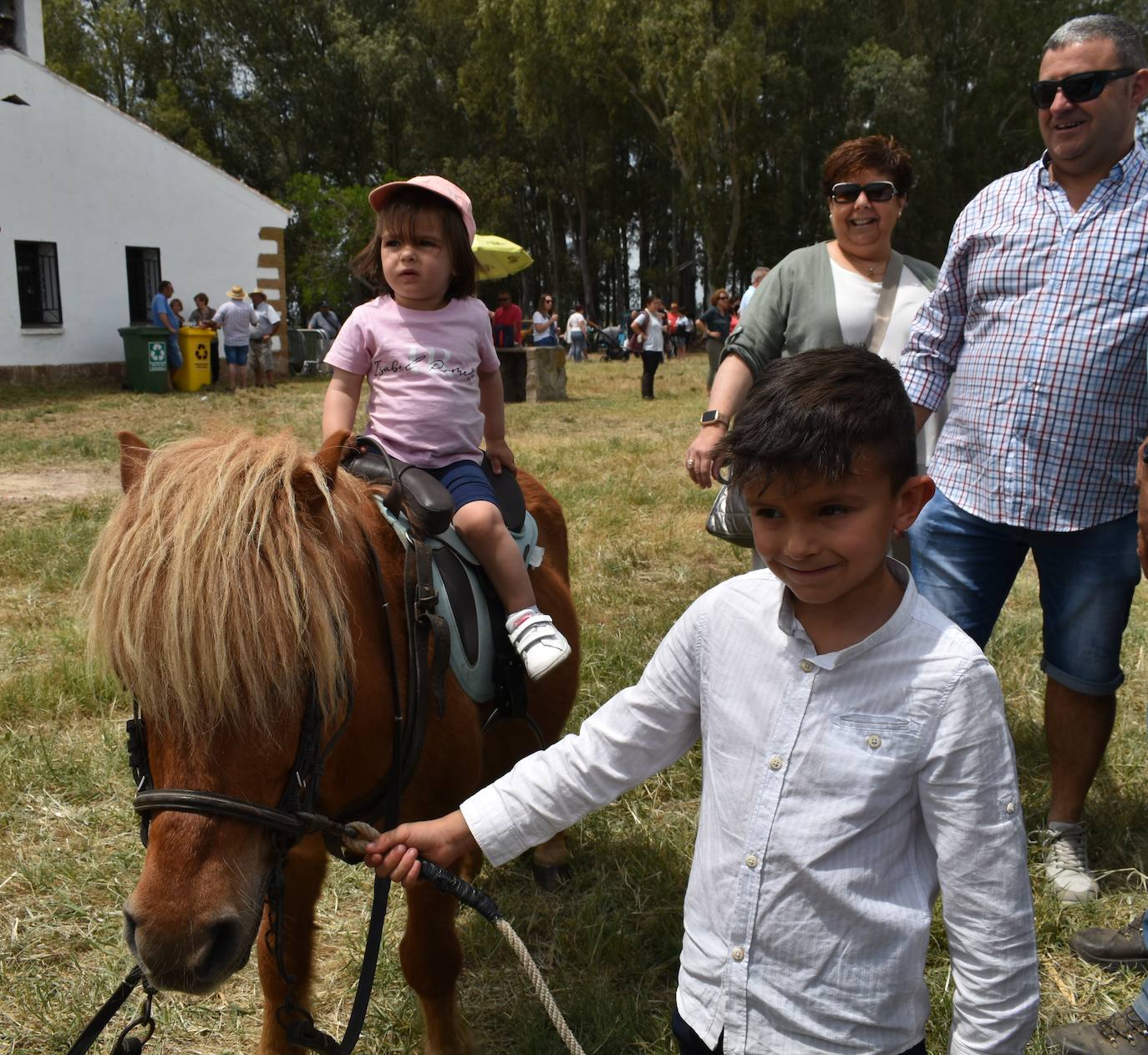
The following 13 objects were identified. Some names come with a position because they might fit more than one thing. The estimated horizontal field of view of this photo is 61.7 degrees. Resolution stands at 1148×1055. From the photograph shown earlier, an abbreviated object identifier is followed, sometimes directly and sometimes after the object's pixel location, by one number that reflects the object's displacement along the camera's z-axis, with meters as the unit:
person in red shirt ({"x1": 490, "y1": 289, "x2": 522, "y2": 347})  20.77
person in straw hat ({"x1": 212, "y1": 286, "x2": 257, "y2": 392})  16.28
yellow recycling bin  16.38
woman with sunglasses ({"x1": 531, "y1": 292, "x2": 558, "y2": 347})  24.77
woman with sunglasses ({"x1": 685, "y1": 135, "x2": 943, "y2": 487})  3.04
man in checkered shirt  2.48
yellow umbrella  15.66
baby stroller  28.36
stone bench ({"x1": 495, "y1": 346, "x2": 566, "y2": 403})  15.64
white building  15.72
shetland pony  1.41
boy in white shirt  1.30
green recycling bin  16.02
